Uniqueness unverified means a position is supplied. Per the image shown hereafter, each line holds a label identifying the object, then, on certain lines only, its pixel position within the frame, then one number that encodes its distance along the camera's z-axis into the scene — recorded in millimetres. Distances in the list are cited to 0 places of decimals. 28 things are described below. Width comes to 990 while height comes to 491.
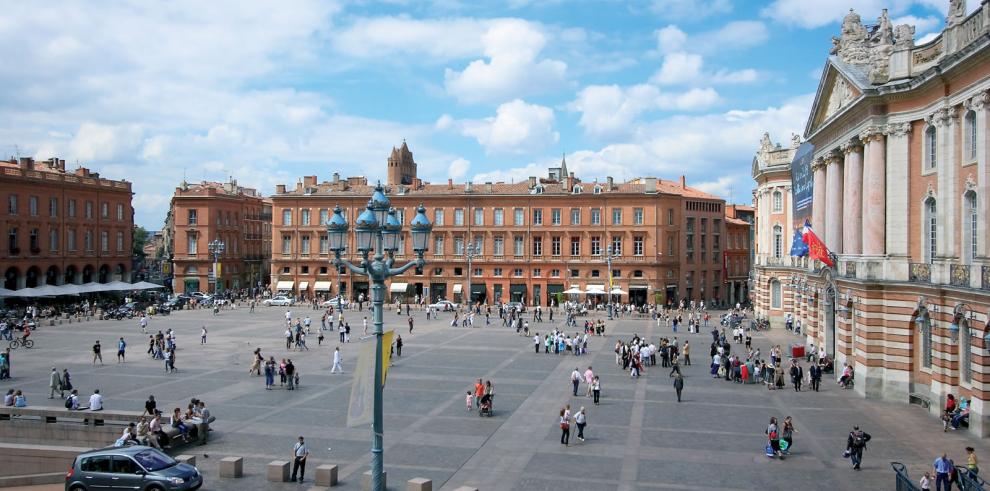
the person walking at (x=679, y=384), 31391
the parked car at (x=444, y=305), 76312
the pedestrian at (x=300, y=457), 20828
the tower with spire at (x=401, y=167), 129125
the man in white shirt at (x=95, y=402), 27250
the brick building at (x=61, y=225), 71562
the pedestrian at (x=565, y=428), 24594
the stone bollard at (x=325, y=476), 20109
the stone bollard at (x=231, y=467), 21000
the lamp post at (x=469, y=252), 76562
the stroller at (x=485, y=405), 28344
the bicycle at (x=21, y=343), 46781
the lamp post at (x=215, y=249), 78375
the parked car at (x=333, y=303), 79575
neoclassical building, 26969
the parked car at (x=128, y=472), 19641
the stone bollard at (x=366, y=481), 19578
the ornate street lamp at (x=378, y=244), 15438
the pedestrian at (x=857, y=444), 22156
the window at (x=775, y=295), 63500
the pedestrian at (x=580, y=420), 24781
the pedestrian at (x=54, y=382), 31703
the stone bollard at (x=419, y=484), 18681
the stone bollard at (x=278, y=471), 20719
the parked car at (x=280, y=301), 80638
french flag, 37438
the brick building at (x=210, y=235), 93812
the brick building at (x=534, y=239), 80688
